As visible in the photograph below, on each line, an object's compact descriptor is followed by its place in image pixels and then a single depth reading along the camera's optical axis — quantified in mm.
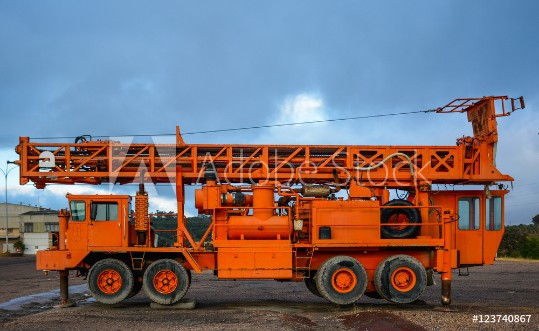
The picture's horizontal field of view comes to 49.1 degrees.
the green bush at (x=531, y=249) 54156
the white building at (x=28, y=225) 95869
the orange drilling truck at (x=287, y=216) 17328
